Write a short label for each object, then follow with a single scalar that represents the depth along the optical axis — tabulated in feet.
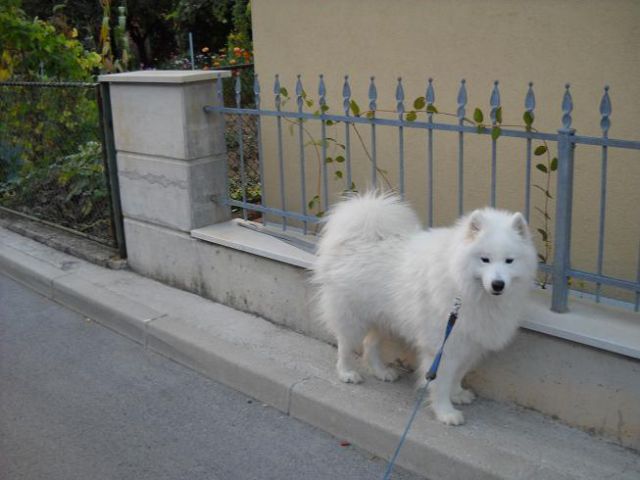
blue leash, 11.87
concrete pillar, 18.20
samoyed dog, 11.25
